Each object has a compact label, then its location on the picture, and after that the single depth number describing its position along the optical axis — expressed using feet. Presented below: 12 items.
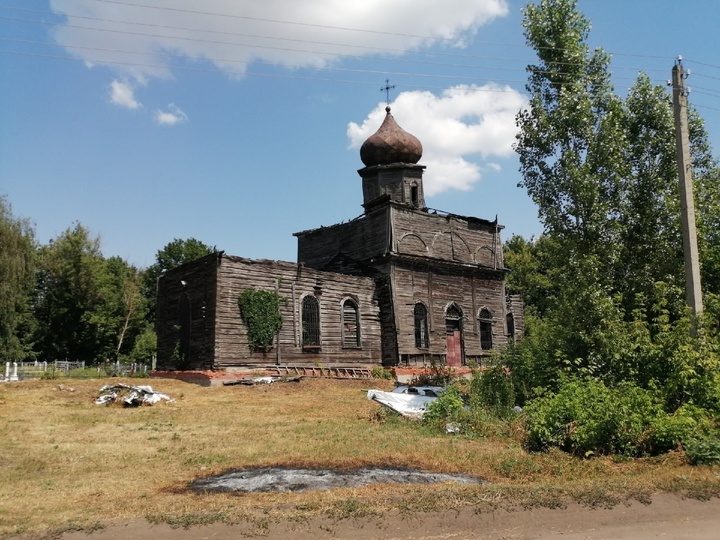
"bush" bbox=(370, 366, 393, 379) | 90.02
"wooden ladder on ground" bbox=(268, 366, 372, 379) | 82.64
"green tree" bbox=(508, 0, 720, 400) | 48.47
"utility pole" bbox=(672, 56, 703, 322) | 42.24
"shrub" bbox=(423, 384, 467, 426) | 45.53
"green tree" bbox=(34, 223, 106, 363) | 171.94
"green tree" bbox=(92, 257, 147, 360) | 174.60
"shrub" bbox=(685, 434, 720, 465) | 31.96
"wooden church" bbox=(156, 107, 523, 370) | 82.99
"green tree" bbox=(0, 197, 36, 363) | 128.36
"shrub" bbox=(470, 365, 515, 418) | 48.26
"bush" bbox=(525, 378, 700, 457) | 34.09
